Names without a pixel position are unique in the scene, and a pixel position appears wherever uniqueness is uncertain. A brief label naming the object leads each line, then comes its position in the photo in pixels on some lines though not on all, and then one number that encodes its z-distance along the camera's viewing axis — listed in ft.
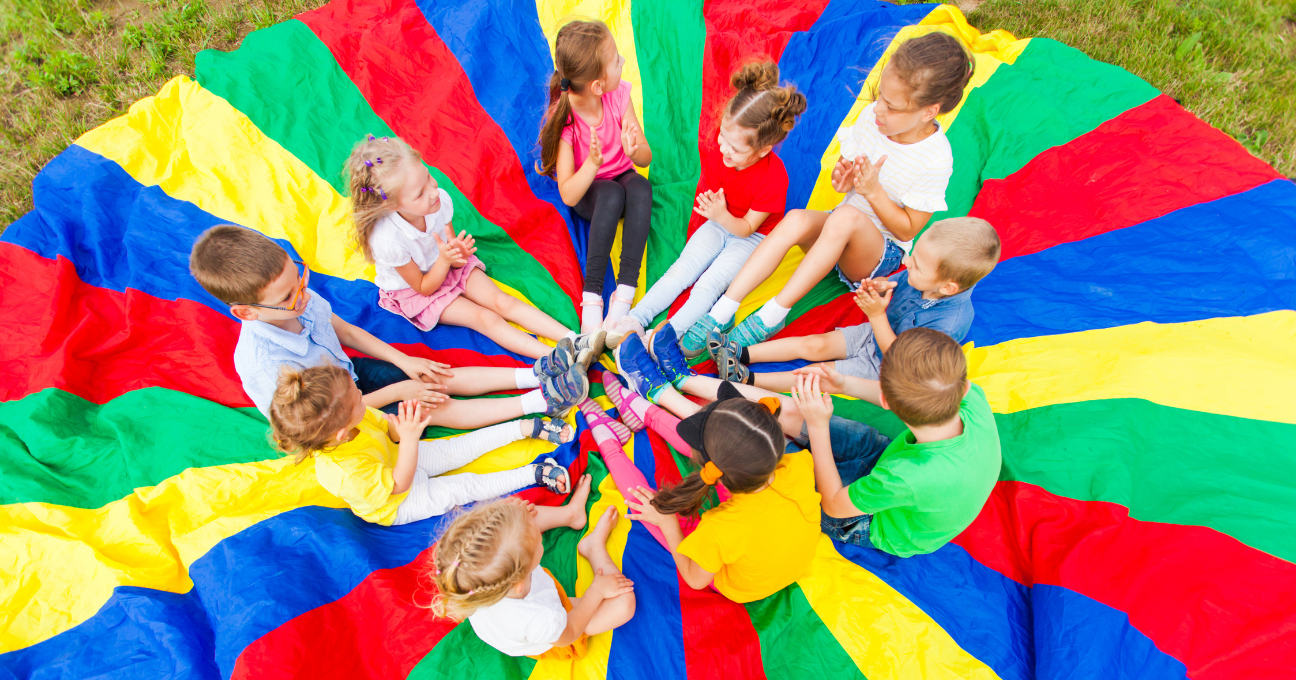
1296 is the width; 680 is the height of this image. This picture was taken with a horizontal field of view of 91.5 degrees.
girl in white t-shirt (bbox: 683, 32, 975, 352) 6.94
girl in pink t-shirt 8.21
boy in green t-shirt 5.66
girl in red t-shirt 7.38
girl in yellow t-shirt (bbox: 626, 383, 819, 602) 5.57
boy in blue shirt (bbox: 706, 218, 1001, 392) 6.46
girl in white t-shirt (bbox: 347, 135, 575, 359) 7.23
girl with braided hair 5.39
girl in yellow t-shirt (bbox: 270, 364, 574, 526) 6.08
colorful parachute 5.74
